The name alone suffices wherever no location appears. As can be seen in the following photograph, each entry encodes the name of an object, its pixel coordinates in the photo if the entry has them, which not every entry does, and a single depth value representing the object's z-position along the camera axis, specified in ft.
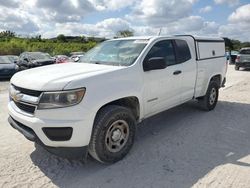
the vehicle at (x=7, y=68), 31.82
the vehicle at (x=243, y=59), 40.48
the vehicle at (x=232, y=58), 56.47
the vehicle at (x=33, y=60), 37.81
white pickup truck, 7.59
